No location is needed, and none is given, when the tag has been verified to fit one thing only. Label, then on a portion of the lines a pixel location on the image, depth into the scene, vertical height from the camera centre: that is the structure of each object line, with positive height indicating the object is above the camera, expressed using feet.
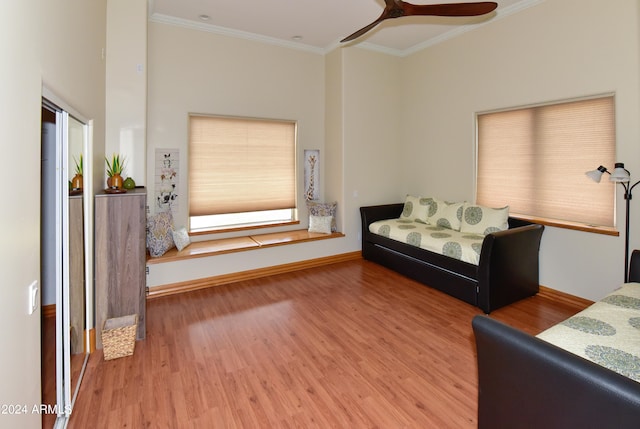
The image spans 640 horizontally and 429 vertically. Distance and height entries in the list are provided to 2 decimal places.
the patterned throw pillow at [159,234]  12.98 -0.87
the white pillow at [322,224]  17.06 -0.64
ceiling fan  8.71 +5.48
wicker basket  8.57 -3.33
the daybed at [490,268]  11.10 -2.12
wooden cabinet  9.09 -1.25
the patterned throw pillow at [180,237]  13.63 -1.07
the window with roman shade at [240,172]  14.93 +1.92
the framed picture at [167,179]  14.06 +1.41
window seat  13.15 -1.42
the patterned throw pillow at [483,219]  13.15 -0.31
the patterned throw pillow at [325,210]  17.31 +0.08
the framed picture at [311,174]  17.72 +2.01
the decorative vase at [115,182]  10.01 +0.91
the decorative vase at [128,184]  10.85 +0.92
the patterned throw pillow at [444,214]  14.87 -0.12
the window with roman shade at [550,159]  11.17 +2.00
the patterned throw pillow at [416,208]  16.55 +0.17
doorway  6.09 -0.87
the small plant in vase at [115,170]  10.02 +1.35
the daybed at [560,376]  3.88 -2.24
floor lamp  9.75 +0.95
